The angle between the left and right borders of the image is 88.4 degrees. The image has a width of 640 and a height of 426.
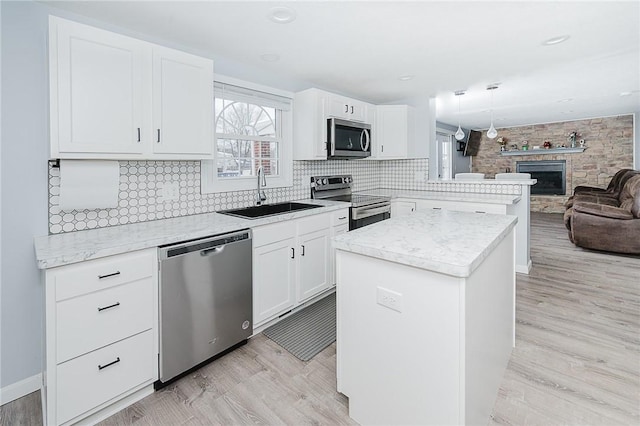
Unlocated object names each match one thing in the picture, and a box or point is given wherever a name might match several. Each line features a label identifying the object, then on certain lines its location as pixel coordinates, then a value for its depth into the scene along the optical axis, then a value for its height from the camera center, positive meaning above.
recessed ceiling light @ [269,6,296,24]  2.09 +1.26
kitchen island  1.29 -0.51
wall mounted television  9.42 +1.82
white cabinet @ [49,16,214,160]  1.78 +0.68
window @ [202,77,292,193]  2.90 +0.67
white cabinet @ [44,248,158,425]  1.54 -0.64
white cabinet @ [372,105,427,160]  4.43 +1.02
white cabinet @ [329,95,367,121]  3.61 +1.15
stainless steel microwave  3.53 +0.77
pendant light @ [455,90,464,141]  5.57 +1.22
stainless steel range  3.55 +0.10
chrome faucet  3.04 +0.20
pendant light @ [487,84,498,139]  4.30 +1.57
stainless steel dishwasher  1.92 -0.59
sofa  4.43 -0.26
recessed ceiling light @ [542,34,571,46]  2.66 +1.37
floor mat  2.37 -0.99
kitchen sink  2.93 -0.02
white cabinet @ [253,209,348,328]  2.51 -0.48
